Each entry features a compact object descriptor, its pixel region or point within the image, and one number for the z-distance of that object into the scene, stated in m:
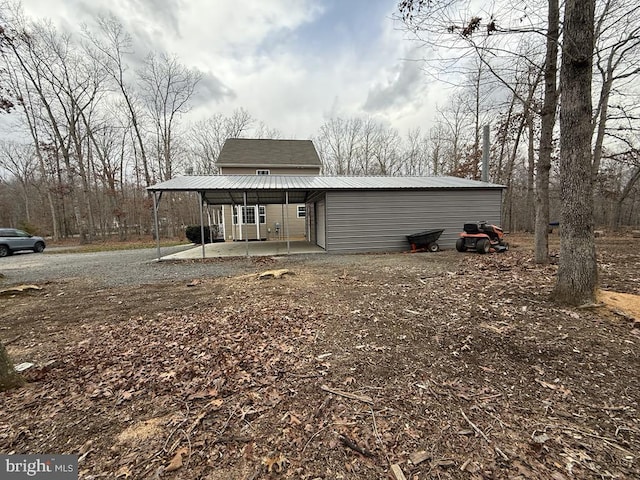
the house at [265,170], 18.12
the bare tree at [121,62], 17.53
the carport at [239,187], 9.59
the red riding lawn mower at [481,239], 9.26
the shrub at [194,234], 16.66
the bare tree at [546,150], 6.11
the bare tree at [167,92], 20.06
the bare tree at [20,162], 24.28
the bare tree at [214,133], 25.39
